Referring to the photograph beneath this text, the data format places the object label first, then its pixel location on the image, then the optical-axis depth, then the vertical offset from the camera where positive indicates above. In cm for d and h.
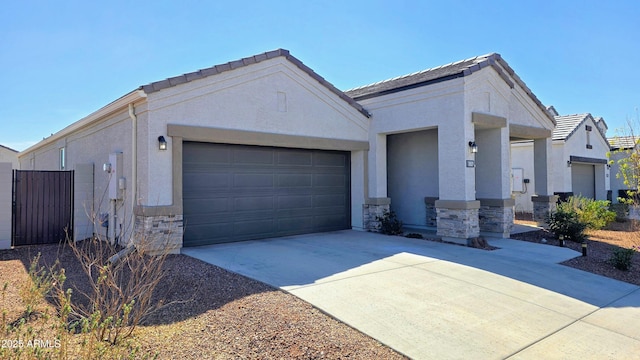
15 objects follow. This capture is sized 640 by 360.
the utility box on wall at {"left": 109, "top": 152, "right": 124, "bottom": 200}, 906 +37
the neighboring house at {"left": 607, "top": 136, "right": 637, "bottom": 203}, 2247 +11
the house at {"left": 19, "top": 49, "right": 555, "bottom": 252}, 859 +102
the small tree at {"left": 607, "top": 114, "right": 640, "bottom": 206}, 1054 +64
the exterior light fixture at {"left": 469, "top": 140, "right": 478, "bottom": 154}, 1006 +107
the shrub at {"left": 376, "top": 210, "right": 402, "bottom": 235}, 1159 -112
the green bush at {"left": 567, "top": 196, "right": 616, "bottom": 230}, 1284 -96
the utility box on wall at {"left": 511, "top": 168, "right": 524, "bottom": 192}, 1895 +32
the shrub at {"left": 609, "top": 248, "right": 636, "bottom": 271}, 793 -153
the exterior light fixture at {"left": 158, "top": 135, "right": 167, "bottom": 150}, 827 +99
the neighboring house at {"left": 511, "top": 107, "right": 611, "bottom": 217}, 1766 +122
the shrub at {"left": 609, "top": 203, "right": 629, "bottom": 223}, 1778 -122
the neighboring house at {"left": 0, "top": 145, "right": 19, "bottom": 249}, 938 -29
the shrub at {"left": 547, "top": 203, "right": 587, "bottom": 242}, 1104 -115
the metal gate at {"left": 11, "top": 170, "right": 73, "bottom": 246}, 994 -45
